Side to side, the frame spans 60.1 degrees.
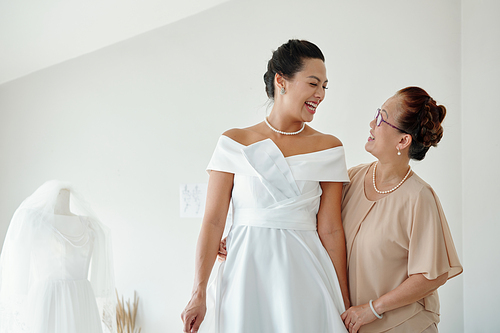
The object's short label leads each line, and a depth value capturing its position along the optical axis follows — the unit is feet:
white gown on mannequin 8.94
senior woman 4.96
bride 4.90
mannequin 9.30
